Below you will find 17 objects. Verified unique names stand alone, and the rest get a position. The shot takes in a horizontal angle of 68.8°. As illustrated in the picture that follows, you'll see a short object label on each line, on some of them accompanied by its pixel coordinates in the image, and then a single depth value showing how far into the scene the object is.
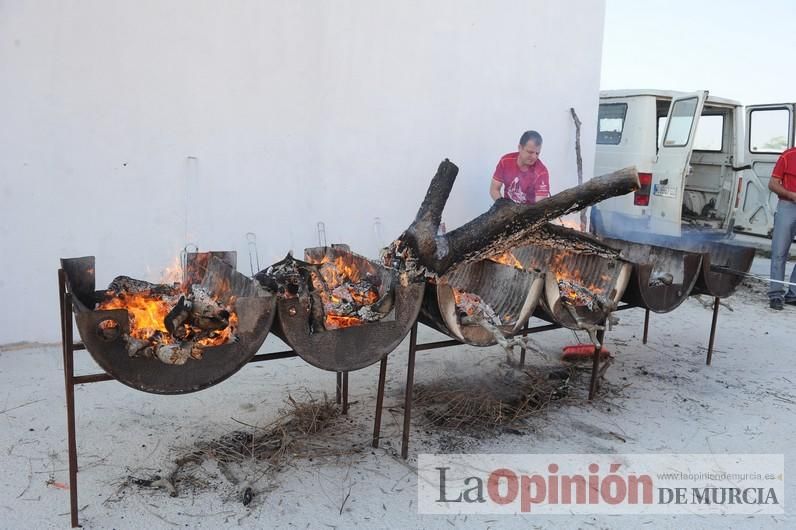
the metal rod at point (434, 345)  2.76
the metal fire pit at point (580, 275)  2.88
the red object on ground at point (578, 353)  4.18
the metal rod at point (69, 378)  2.14
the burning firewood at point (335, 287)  2.39
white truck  6.48
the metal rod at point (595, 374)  3.43
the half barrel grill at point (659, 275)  3.25
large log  2.78
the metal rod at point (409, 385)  2.72
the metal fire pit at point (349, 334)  2.26
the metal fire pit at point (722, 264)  3.60
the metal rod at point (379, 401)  2.74
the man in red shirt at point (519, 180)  4.98
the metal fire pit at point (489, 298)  2.60
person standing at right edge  5.48
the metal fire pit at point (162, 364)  1.97
